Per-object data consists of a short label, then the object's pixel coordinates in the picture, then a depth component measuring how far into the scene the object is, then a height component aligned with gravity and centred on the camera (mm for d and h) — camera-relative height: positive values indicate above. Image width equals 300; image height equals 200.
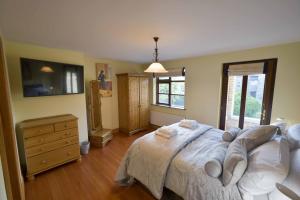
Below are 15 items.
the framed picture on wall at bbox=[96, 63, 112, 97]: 3822 +190
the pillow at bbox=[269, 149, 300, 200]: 1081 -775
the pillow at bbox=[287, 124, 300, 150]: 1507 -594
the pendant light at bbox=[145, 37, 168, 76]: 2117 +259
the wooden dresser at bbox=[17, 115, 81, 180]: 2193 -1000
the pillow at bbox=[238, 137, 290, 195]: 1131 -733
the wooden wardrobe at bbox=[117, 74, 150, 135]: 4000 -501
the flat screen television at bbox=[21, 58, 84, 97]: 2309 +128
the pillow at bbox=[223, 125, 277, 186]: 1279 -689
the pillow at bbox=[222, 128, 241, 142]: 2045 -761
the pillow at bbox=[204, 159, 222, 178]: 1367 -835
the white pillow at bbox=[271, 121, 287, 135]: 1929 -622
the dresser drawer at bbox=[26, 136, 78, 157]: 2213 -1064
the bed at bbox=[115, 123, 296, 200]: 1403 -977
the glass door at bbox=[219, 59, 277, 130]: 2672 -184
